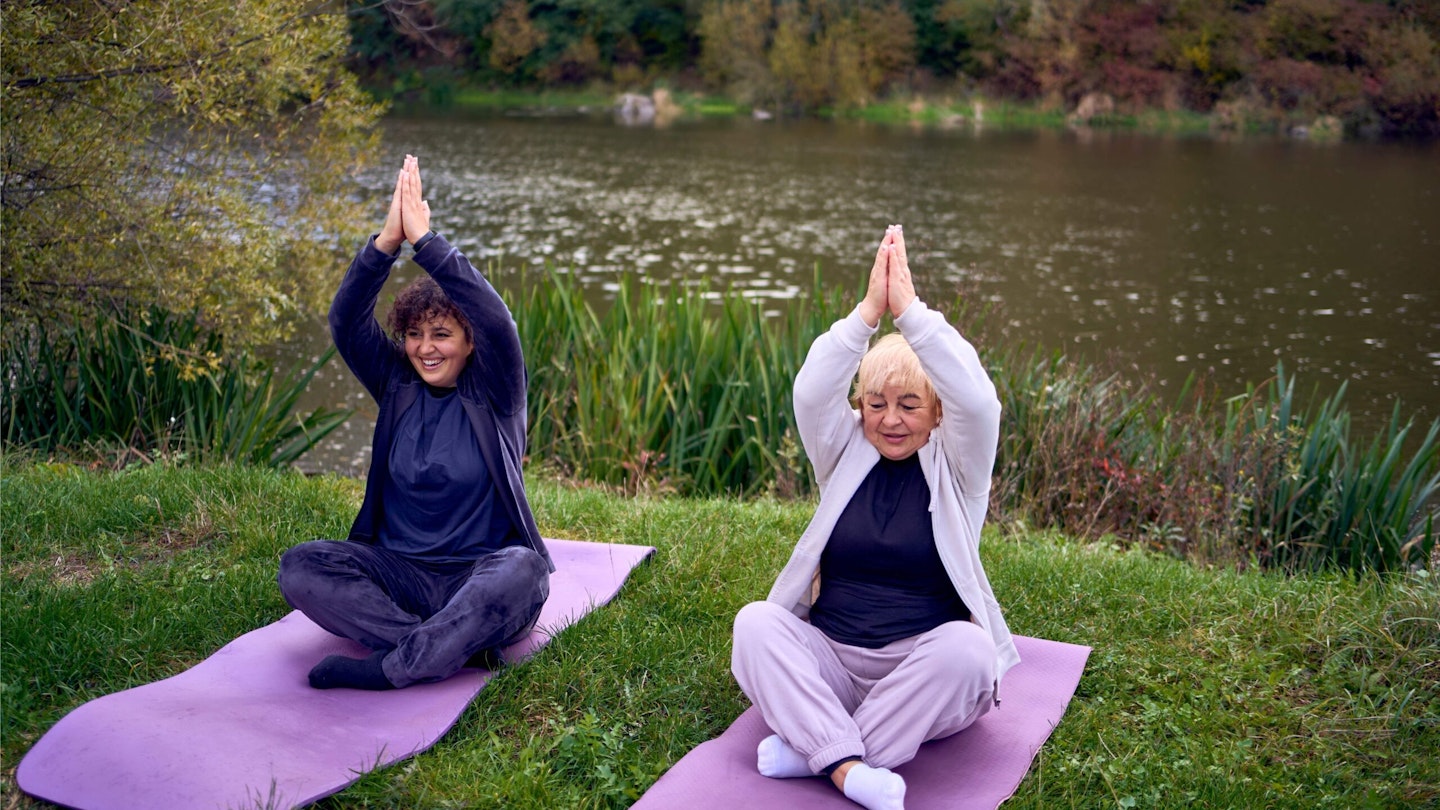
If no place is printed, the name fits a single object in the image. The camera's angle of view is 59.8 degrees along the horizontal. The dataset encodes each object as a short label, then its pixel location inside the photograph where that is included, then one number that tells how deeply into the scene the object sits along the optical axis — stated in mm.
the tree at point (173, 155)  4934
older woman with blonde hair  2684
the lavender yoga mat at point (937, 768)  2643
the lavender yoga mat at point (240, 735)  2539
